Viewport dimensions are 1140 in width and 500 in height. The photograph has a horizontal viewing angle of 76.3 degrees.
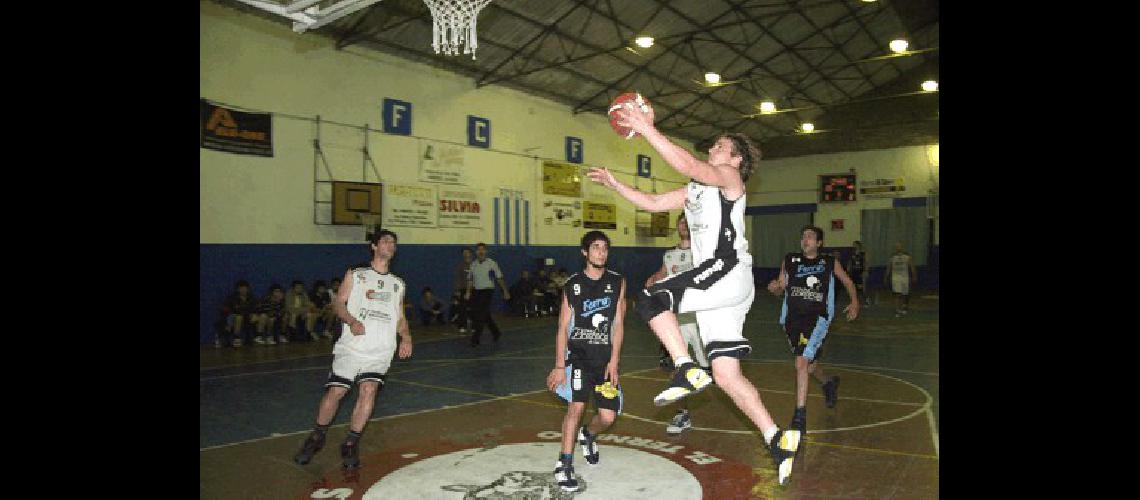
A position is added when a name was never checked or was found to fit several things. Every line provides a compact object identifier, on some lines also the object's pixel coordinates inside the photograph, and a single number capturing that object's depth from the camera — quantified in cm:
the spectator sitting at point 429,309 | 1966
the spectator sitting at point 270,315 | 1549
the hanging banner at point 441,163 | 2025
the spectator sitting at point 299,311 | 1592
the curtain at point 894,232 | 3088
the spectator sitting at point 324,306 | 1661
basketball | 424
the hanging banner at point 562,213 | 2475
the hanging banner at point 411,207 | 1933
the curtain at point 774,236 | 3381
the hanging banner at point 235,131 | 1523
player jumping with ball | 438
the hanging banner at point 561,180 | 2466
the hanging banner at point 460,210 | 2086
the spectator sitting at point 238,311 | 1516
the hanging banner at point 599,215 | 2647
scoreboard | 3241
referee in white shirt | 1467
